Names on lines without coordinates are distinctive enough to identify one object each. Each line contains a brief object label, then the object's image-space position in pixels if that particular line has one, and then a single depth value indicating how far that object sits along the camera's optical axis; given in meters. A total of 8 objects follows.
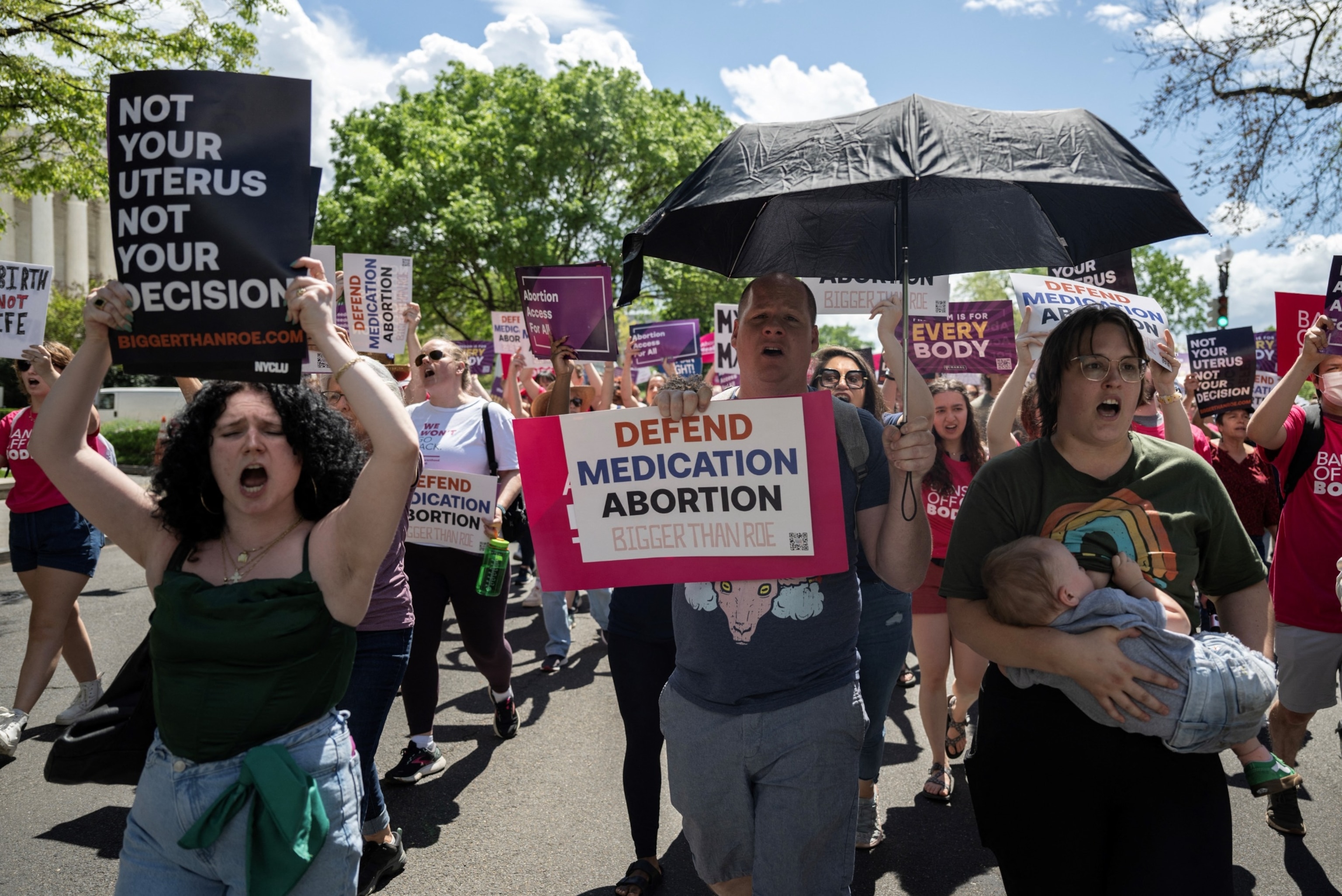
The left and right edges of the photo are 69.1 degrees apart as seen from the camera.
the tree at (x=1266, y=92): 12.43
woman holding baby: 2.44
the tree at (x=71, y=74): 11.41
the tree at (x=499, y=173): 25.75
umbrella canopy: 2.55
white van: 32.22
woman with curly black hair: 2.32
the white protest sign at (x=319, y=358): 6.26
